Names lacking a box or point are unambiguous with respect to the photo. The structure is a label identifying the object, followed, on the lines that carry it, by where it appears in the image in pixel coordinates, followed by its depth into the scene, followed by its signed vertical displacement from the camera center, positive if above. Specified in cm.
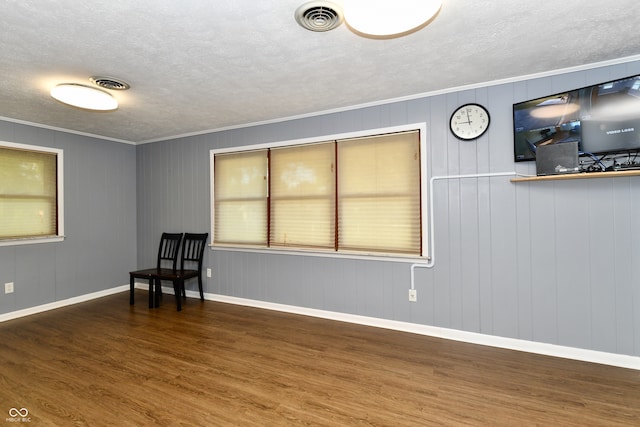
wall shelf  220 +26
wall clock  293 +85
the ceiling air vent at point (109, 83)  268 +118
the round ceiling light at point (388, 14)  159 +102
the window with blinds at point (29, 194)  376 +34
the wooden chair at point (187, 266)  403 -69
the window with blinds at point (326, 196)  330 +23
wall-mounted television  228 +71
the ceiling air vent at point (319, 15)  178 +116
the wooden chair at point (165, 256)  422 -56
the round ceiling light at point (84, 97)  271 +108
